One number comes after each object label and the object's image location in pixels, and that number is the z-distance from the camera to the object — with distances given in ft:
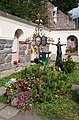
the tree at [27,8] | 19.63
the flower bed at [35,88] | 7.52
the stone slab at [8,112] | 6.51
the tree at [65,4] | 56.27
